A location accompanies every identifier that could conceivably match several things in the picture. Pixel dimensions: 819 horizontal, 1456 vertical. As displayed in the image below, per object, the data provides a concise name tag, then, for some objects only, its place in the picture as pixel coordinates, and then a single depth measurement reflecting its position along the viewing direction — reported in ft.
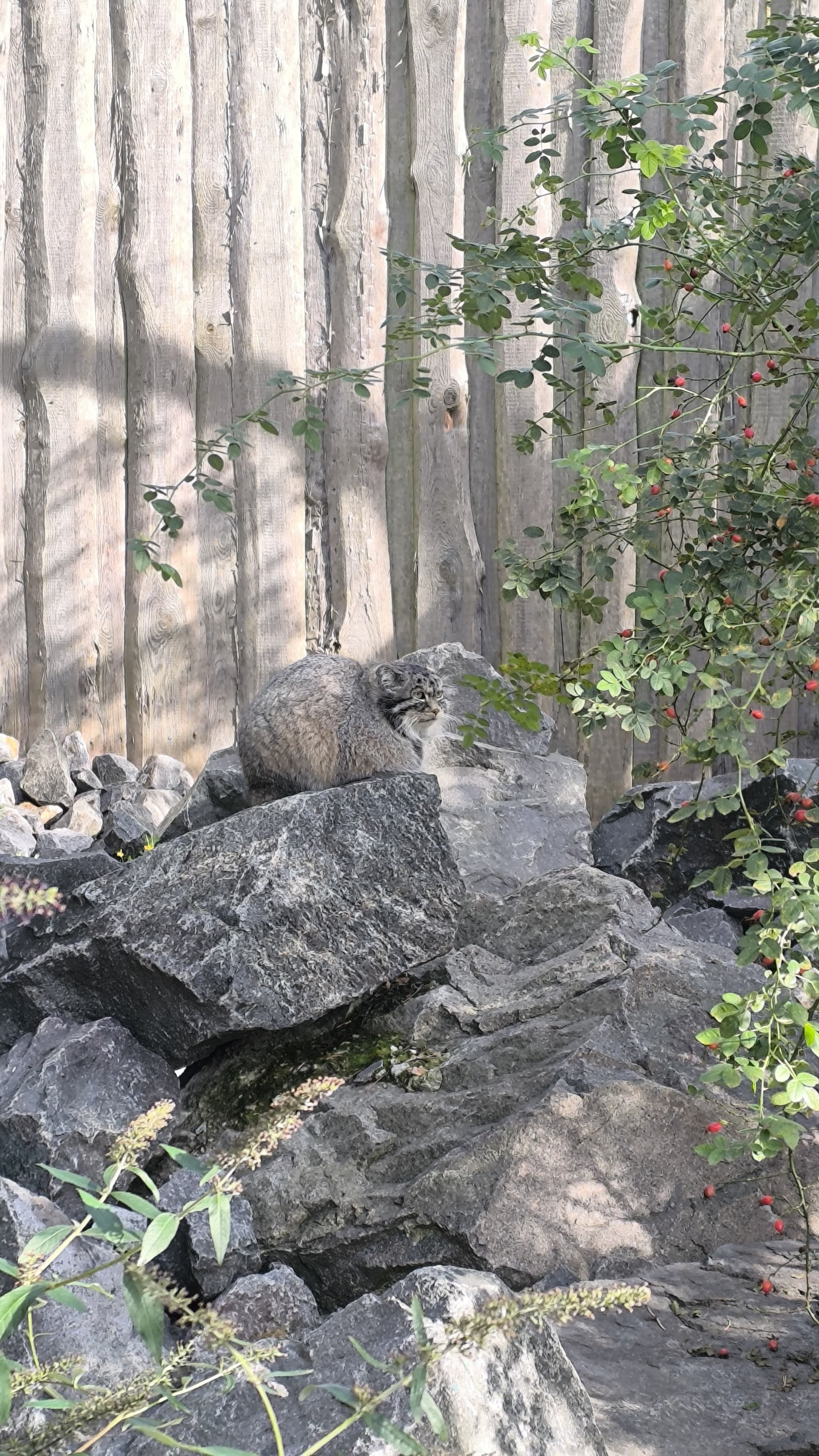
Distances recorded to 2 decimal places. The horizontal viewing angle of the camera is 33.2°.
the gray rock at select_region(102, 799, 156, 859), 19.39
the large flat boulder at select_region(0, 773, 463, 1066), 12.14
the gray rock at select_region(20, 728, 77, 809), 20.74
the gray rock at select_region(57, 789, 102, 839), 20.44
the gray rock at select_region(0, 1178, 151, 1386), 8.22
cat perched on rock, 15.14
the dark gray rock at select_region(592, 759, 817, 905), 15.80
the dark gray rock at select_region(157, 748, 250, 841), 17.19
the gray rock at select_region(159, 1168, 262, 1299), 10.13
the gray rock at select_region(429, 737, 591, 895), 16.72
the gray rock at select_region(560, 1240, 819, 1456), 7.20
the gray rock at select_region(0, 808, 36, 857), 18.58
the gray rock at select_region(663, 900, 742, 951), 14.75
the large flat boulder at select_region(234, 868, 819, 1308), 10.03
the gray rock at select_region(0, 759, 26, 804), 21.03
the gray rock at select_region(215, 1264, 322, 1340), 9.01
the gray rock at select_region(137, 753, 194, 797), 21.36
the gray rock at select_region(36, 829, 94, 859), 17.97
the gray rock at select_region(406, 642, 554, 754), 18.94
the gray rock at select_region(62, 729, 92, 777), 21.44
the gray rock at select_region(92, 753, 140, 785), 21.26
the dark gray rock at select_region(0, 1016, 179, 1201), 11.43
